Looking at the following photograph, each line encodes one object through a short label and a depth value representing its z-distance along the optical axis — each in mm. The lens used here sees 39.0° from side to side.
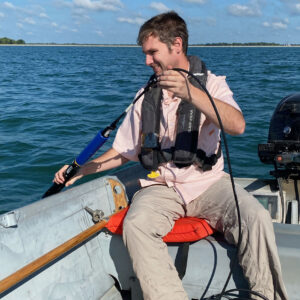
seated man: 2191
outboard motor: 3440
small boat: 2102
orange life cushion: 2402
